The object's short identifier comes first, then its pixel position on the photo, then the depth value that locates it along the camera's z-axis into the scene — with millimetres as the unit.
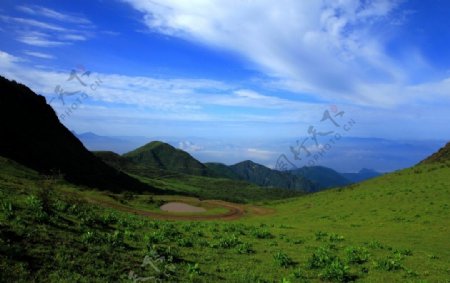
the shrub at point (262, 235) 30534
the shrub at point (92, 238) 17344
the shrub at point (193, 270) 16500
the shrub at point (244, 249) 23094
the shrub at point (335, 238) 30731
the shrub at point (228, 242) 24297
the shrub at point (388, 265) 20648
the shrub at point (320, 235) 30964
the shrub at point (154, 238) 21797
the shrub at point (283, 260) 20438
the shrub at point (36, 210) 17922
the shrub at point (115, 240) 18339
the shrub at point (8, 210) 16859
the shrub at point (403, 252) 25173
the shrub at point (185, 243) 22927
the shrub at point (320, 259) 20188
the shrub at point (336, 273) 18156
